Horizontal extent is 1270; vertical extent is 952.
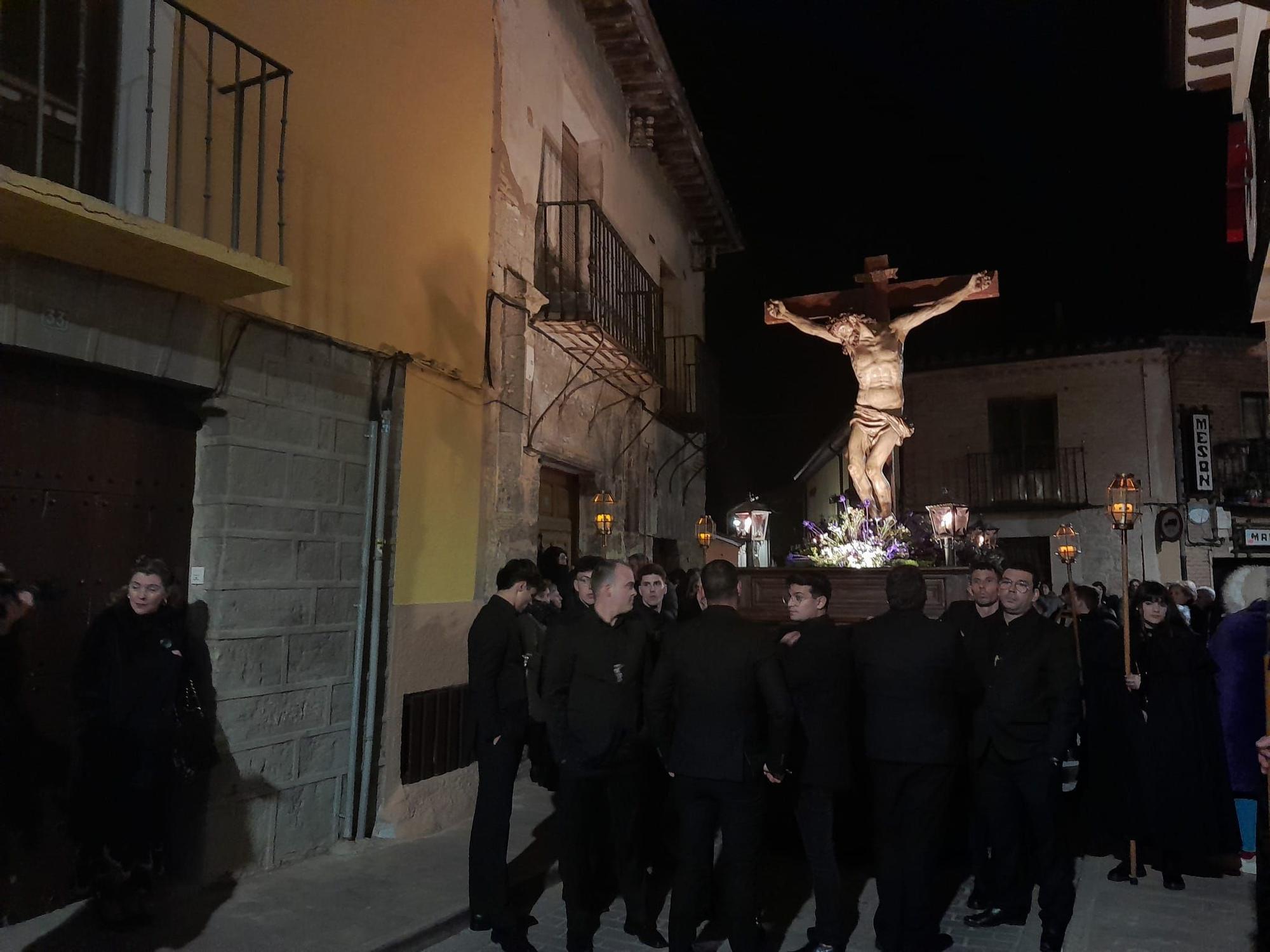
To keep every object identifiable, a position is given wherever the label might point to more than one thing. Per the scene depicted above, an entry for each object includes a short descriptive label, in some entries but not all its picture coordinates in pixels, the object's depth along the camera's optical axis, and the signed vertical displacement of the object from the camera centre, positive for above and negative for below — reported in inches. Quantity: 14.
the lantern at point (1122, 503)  292.5 +19.2
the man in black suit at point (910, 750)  167.3 -35.4
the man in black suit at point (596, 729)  171.0 -32.4
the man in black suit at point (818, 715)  175.5 -31.1
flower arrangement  321.4 +5.6
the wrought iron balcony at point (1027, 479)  773.9 +69.8
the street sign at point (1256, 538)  721.6 +17.8
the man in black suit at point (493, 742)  179.8 -37.1
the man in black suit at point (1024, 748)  174.2 -37.4
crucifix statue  339.9 +90.1
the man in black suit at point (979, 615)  196.7 -13.6
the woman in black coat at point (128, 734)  167.0 -33.5
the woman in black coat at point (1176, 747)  214.1 -45.9
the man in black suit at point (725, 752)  159.3 -34.4
